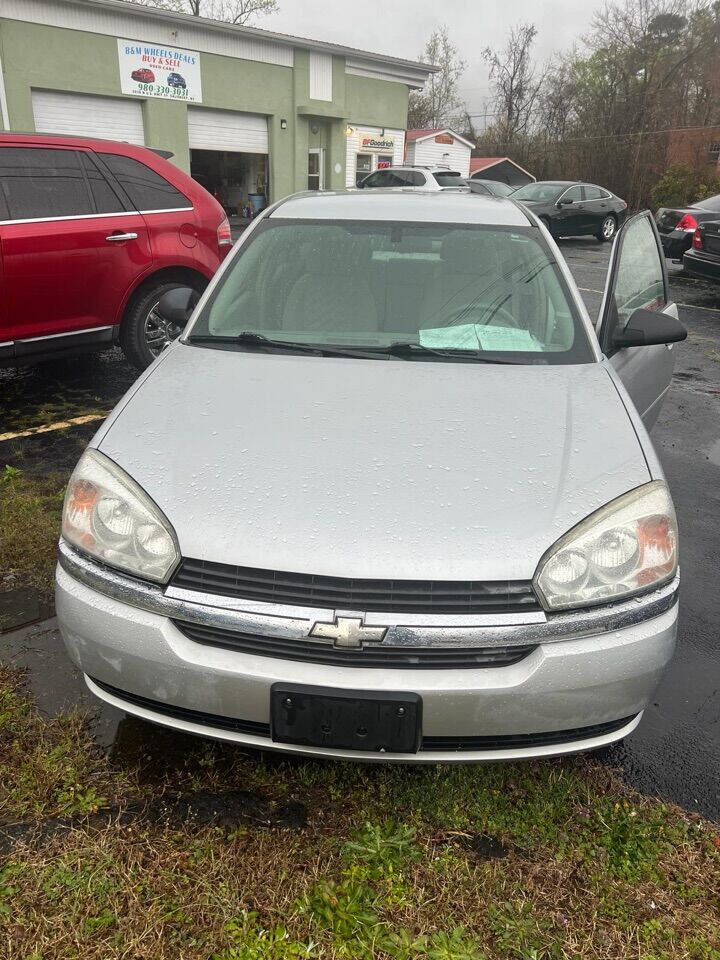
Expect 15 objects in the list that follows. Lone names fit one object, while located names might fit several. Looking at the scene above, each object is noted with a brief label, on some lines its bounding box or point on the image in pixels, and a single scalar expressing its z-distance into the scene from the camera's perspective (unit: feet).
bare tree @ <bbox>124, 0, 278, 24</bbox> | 107.24
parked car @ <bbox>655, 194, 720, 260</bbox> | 34.99
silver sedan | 5.52
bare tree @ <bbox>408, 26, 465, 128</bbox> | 186.50
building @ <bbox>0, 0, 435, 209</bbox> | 53.83
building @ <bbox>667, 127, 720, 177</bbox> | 93.22
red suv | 15.75
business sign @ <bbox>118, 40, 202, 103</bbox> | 58.54
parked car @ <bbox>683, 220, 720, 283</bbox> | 32.35
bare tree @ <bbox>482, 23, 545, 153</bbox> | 160.86
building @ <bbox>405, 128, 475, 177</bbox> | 99.12
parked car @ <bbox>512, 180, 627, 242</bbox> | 60.85
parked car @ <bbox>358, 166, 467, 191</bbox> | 62.54
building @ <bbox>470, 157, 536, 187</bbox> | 114.32
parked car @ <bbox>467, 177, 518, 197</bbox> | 64.80
